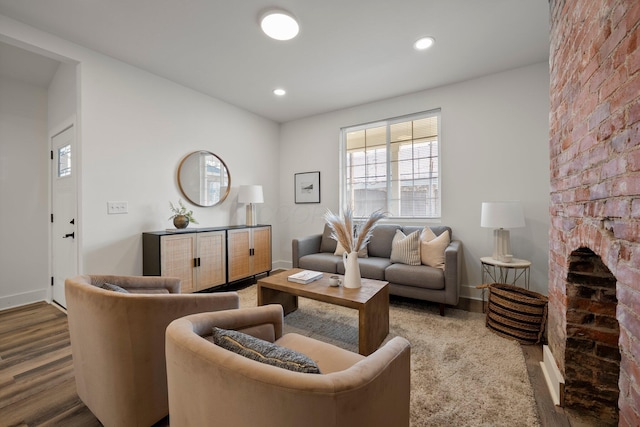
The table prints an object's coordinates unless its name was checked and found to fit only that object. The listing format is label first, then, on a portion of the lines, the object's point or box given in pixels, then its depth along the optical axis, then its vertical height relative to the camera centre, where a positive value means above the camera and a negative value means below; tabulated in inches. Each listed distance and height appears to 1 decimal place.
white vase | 85.9 -20.4
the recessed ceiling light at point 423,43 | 94.8 +62.1
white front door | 105.2 +1.0
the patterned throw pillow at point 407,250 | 117.1 -17.8
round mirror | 132.0 +18.0
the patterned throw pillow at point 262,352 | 29.4 -17.0
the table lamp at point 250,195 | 149.9 +9.6
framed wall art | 172.6 +16.5
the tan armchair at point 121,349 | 46.8 -25.3
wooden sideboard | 111.2 -20.2
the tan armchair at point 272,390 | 23.9 -18.2
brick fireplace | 36.3 +1.2
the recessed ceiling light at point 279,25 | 82.0 +61.4
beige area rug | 55.7 -42.6
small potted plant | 122.6 -1.7
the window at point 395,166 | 138.3 +25.3
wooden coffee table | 74.0 -26.5
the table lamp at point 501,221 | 99.0 -4.1
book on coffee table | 92.1 -23.8
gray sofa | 102.3 -24.5
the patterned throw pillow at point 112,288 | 55.2 -16.0
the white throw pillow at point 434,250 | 111.5 -17.0
